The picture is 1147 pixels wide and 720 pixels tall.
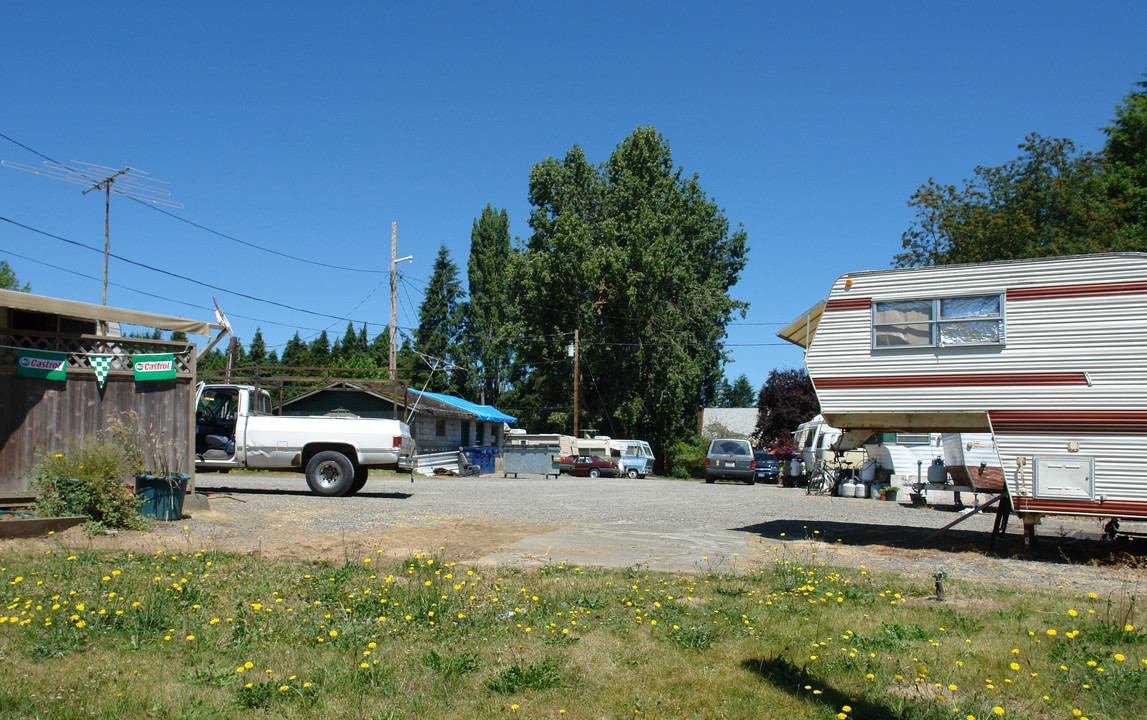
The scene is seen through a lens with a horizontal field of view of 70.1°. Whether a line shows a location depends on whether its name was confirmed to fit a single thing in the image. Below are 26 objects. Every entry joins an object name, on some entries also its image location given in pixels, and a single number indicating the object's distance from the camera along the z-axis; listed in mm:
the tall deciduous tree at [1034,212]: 32688
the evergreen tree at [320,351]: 77938
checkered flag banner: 11414
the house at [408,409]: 33438
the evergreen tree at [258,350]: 80719
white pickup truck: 15453
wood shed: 10742
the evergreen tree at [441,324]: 56250
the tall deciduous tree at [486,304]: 55750
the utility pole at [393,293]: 32444
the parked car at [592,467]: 34906
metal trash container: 31969
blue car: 33688
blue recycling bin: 33562
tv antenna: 27203
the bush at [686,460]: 40438
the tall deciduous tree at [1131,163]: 35000
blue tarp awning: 38188
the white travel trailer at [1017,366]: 10469
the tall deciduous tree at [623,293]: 42156
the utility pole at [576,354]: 40581
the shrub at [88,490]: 9563
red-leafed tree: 46625
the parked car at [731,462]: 32591
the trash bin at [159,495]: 10555
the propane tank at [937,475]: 18422
